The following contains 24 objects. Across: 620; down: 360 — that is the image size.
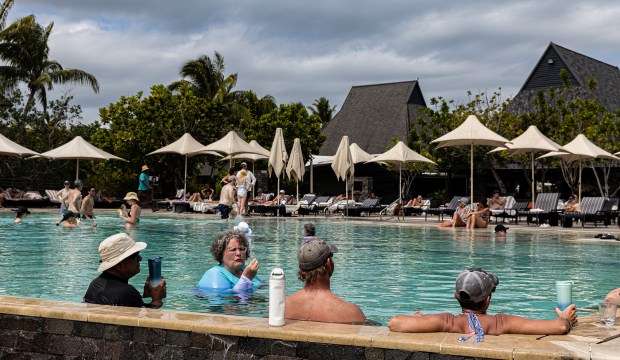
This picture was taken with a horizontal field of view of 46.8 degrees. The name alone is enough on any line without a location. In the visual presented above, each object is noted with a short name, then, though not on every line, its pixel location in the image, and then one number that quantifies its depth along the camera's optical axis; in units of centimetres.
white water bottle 428
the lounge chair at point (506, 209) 2244
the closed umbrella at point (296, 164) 2867
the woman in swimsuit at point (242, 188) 2248
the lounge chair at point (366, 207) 2706
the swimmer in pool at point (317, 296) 482
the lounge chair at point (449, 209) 2320
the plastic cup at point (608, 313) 486
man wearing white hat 512
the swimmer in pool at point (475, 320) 407
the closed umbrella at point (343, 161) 2591
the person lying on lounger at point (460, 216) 1962
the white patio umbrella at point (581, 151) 2259
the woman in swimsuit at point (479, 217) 1848
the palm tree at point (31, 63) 3512
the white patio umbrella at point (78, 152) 2874
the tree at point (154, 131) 3588
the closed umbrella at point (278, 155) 2744
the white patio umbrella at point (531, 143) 2205
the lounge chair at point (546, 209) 2116
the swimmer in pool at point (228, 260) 693
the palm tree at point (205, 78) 4359
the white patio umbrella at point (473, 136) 2158
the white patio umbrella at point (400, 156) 2617
